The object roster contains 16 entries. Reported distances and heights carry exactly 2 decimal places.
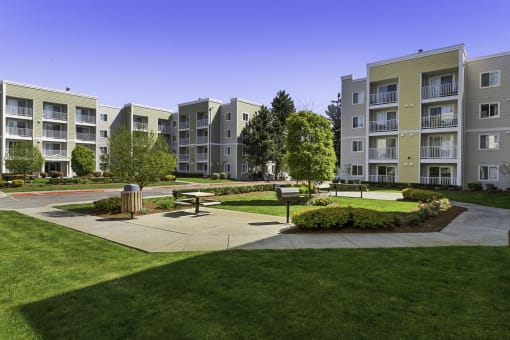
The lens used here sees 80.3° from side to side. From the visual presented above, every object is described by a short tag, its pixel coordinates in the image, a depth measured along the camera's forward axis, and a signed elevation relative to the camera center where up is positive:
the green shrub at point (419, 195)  18.19 -1.54
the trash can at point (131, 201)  12.16 -1.35
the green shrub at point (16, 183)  27.91 -1.52
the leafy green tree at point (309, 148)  17.16 +1.23
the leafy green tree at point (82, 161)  35.00 +0.76
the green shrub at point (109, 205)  13.58 -1.70
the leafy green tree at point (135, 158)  14.34 +0.48
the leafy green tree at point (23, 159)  30.39 +0.87
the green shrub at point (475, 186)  26.25 -1.38
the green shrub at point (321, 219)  9.70 -1.61
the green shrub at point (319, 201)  16.33 -1.73
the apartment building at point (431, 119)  27.28 +5.05
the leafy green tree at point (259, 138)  46.84 +4.75
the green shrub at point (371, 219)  9.88 -1.64
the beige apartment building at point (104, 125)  41.28 +6.85
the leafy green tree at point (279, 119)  48.69 +8.75
